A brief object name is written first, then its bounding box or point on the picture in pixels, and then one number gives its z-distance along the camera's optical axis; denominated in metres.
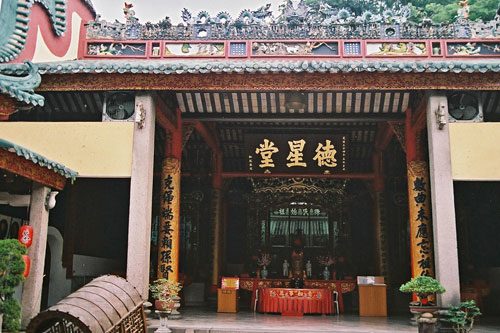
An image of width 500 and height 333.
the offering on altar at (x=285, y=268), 13.68
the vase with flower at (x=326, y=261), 13.66
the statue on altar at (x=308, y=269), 13.47
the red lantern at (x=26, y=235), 7.83
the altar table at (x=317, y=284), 12.00
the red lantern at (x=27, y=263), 7.49
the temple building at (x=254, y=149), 8.52
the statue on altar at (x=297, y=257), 13.86
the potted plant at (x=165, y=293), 8.48
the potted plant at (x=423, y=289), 7.69
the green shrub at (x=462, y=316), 7.75
